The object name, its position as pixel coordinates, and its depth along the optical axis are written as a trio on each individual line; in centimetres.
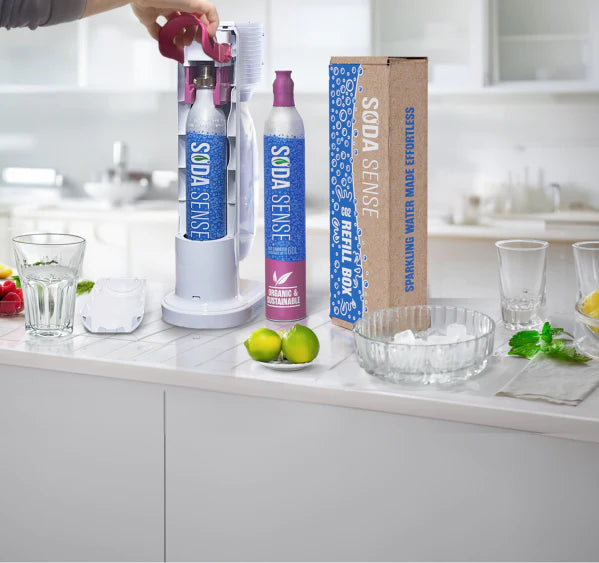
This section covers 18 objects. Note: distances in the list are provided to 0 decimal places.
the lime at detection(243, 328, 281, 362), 212
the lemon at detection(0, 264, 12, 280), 253
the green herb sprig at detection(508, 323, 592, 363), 213
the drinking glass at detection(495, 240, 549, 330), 226
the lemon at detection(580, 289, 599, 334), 210
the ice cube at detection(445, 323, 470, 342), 209
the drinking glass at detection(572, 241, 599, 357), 211
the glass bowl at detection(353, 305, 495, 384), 203
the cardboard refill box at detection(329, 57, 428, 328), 220
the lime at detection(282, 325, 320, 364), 211
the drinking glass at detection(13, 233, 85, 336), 224
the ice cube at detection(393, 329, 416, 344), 207
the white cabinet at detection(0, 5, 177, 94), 598
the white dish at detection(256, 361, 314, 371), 211
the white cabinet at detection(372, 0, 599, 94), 502
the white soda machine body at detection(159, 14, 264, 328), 228
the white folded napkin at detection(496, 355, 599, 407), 200
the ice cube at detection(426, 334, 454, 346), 206
